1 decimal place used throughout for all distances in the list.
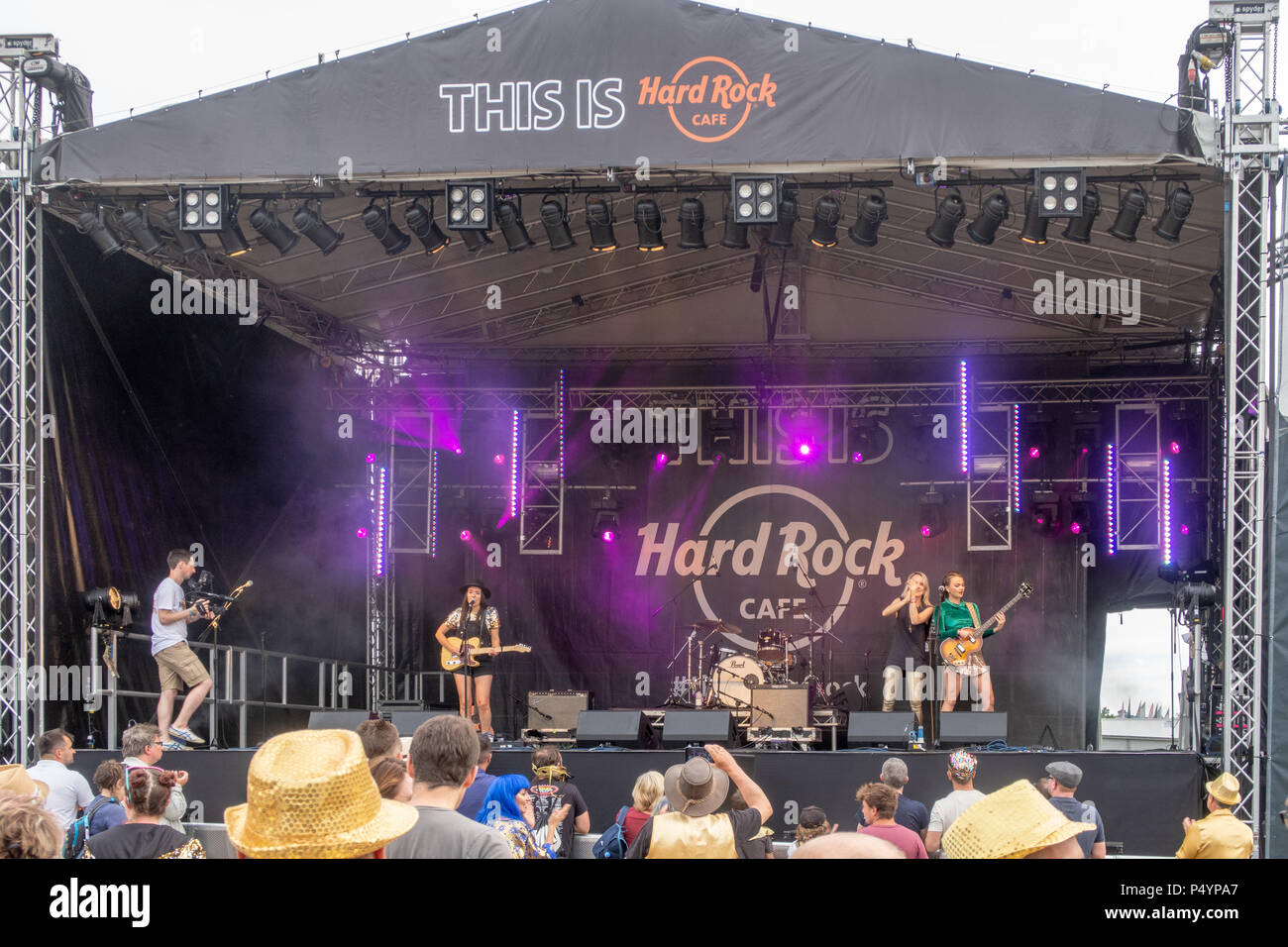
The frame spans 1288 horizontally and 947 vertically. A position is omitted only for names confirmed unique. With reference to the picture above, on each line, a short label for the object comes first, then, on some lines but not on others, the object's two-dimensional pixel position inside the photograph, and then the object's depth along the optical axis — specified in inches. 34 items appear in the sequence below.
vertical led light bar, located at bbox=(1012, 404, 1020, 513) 586.6
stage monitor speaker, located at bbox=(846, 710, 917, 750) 385.4
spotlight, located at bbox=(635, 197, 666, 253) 406.9
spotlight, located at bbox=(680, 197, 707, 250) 406.3
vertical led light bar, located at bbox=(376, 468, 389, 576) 606.5
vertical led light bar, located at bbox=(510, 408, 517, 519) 617.9
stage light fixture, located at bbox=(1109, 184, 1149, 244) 382.9
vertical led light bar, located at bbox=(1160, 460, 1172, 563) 573.3
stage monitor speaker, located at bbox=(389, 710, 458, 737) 403.9
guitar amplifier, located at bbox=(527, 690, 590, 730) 464.1
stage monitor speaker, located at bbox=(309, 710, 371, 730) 376.2
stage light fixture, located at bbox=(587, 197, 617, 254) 407.2
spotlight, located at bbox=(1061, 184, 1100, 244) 382.0
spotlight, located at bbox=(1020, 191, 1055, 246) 386.9
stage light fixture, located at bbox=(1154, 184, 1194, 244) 383.9
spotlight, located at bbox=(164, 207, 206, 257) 417.4
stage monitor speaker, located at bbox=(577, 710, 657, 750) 390.3
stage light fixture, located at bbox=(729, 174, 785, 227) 385.1
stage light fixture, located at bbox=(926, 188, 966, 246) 401.4
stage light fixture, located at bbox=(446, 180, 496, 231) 394.9
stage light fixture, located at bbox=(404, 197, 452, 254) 408.5
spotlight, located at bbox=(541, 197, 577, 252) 410.3
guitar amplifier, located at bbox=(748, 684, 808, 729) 432.8
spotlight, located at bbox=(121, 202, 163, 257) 402.3
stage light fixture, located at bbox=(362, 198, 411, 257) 407.5
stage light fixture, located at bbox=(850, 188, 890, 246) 403.5
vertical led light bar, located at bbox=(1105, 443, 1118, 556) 583.2
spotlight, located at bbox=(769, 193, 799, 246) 392.8
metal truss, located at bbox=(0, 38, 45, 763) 370.0
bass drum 497.7
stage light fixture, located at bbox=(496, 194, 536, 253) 404.8
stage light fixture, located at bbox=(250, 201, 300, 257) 405.1
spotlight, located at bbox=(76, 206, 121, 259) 394.0
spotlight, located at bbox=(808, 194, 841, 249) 403.2
